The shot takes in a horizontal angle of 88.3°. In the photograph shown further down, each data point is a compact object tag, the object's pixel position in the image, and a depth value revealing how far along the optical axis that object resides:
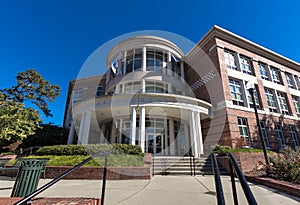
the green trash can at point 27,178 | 3.42
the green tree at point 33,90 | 19.95
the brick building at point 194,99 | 11.76
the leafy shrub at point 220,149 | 9.22
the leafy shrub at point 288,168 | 5.45
